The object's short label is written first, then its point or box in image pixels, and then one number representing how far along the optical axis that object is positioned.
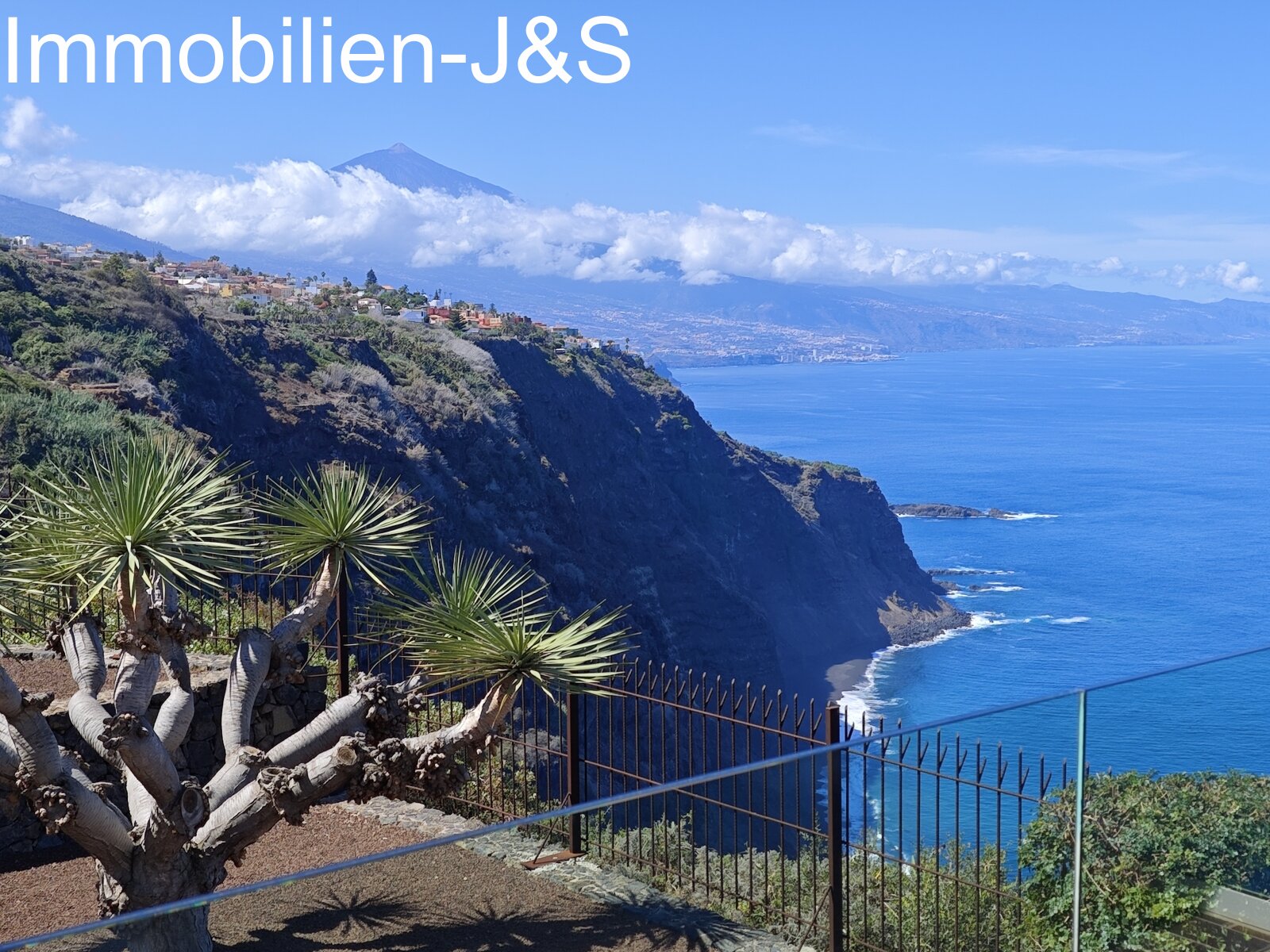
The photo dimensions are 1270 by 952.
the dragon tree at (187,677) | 5.71
